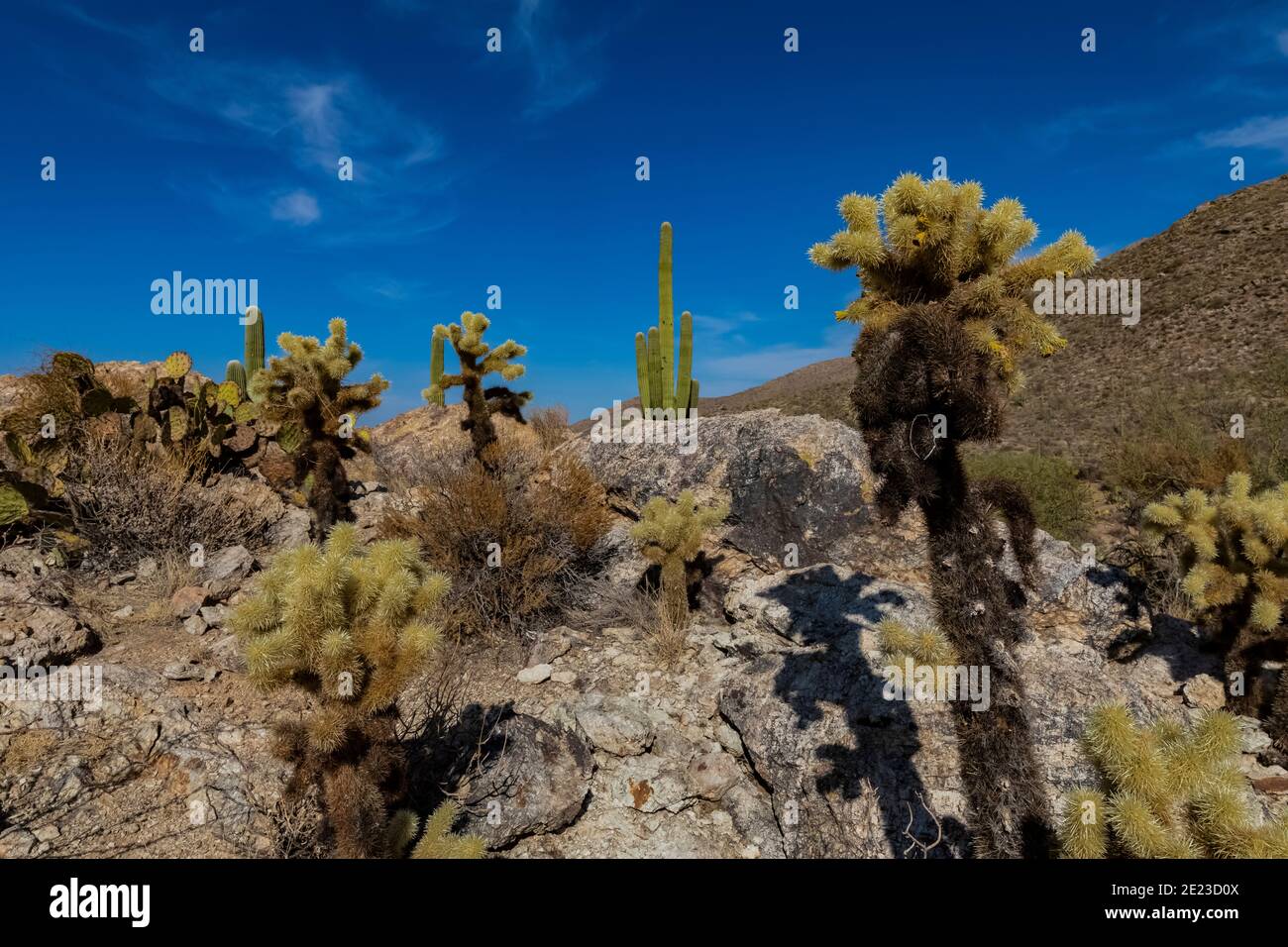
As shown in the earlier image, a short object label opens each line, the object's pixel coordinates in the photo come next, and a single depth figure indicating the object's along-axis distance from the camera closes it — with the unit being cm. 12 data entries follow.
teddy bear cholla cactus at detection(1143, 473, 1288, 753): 425
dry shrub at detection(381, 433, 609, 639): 588
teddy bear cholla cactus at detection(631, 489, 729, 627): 580
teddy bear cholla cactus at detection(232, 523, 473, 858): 262
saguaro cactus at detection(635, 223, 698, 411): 1155
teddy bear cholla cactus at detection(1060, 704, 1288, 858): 183
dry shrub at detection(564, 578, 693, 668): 536
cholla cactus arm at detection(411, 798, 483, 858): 286
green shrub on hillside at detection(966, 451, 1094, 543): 852
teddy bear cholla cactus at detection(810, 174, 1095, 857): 252
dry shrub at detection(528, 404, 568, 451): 1139
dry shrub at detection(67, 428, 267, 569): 665
